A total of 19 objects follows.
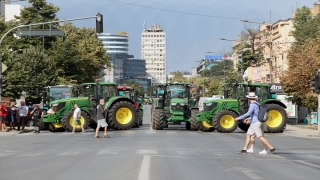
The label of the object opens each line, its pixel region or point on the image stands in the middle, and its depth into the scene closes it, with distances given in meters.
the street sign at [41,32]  39.94
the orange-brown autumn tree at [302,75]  49.12
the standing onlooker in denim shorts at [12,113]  41.78
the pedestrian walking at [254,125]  22.09
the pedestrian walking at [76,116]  37.94
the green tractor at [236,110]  38.09
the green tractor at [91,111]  39.31
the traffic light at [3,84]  41.53
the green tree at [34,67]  64.94
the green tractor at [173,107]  40.03
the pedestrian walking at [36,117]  39.90
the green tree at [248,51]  89.64
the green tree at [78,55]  85.19
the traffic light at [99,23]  37.41
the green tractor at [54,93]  44.72
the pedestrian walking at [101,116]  33.84
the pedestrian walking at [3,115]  40.05
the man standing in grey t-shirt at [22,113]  41.62
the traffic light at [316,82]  36.91
